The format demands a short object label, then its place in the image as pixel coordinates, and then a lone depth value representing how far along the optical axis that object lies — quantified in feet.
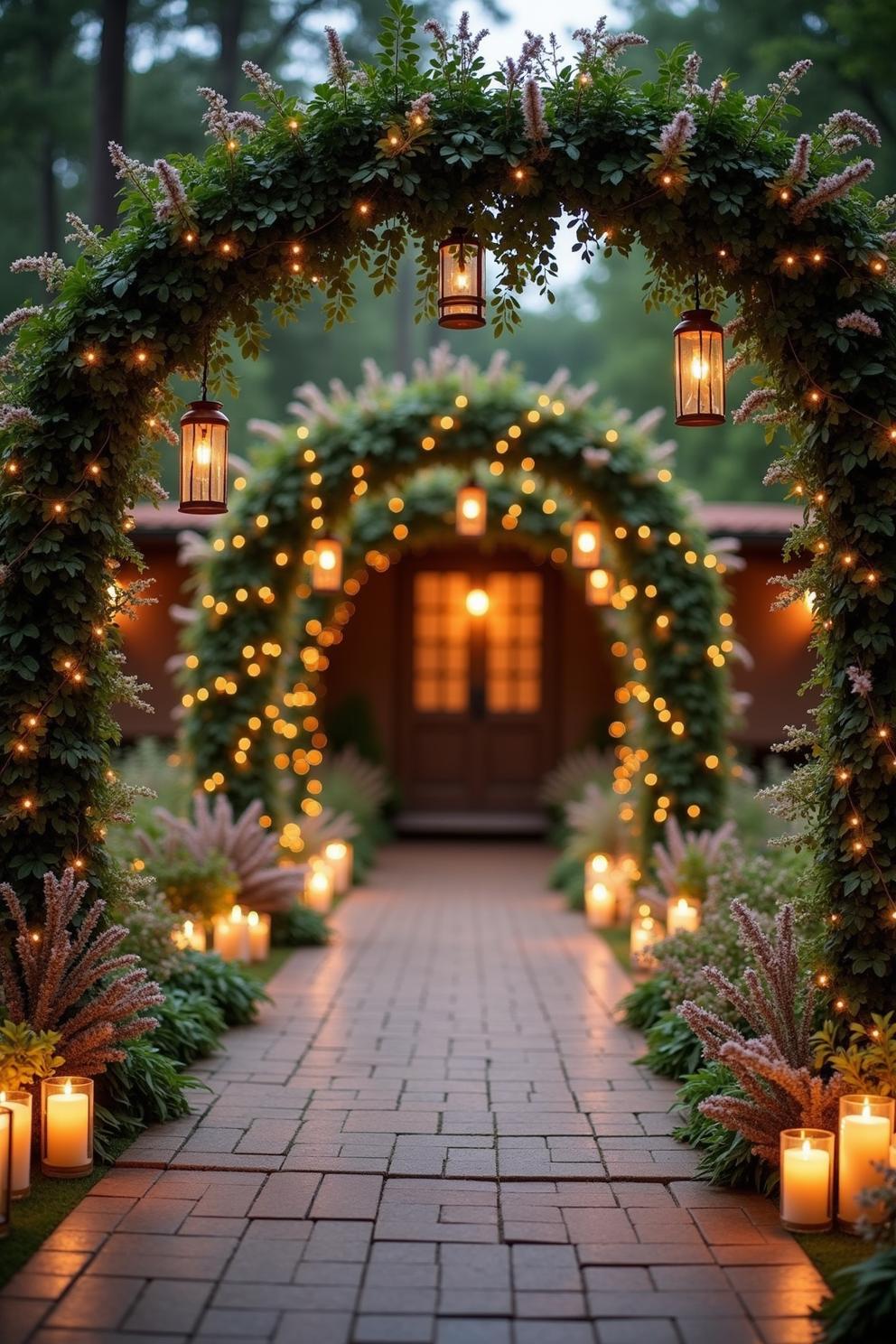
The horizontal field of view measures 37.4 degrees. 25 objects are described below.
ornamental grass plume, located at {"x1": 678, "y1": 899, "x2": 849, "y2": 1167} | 14.03
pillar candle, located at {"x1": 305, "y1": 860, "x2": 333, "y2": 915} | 32.27
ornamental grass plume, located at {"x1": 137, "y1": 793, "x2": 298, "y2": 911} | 25.93
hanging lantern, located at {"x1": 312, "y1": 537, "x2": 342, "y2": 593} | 32.35
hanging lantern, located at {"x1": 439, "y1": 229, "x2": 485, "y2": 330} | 15.74
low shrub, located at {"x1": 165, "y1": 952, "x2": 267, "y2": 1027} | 21.18
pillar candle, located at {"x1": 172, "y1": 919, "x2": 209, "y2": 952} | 21.85
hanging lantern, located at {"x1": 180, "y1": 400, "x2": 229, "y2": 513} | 16.83
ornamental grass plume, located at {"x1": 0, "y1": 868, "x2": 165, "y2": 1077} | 15.10
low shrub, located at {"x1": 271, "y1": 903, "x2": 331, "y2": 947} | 29.01
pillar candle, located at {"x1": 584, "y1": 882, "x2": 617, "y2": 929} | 32.01
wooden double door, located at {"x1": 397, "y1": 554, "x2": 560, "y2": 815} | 49.83
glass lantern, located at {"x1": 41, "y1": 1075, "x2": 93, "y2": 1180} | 14.60
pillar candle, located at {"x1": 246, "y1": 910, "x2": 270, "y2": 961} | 26.30
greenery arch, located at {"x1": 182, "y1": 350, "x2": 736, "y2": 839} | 29.68
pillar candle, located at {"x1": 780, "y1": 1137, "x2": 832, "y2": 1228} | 13.46
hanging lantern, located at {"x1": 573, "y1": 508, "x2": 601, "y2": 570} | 31.50
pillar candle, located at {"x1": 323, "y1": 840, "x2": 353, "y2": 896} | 35.68
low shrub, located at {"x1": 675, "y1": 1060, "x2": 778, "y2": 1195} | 14.71
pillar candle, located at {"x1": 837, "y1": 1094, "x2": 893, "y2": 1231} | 13.35
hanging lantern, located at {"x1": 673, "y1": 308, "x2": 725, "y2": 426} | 15.78
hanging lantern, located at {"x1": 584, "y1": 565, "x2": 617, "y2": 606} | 35.53
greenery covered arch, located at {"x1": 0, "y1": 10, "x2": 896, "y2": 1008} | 14.82
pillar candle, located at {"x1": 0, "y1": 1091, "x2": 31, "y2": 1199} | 13.74
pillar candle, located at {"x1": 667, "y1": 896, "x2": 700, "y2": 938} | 23.72
